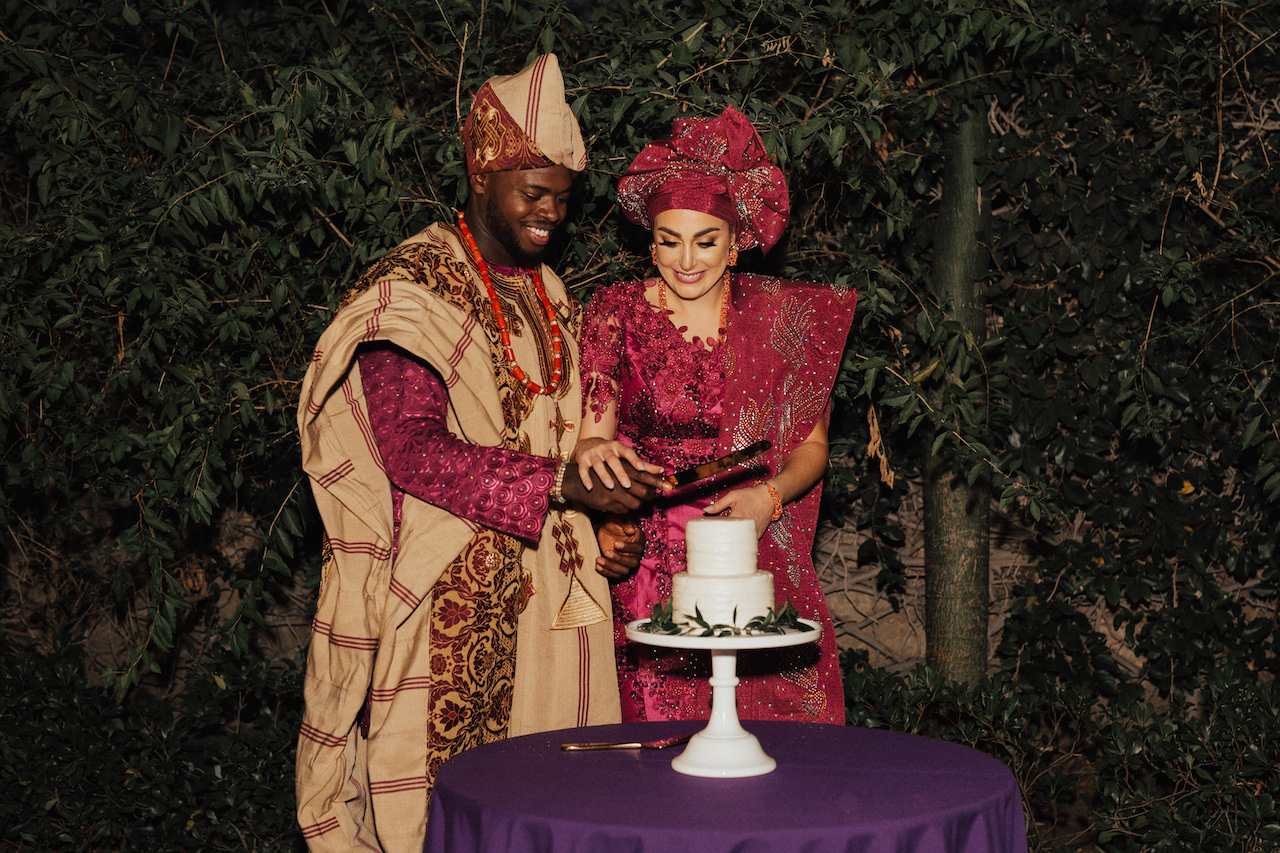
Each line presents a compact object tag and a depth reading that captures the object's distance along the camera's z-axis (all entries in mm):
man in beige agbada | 2545
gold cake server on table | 2156
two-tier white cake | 2037
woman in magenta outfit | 2730
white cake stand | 1969
